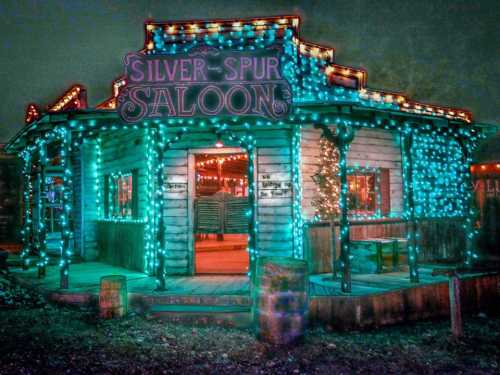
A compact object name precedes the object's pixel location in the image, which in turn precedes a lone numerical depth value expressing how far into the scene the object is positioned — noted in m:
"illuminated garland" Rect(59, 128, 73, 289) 8.11
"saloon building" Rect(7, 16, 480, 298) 7.54
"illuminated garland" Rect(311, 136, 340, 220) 8.99
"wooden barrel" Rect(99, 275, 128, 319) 7.22
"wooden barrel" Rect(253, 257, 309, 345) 6.05
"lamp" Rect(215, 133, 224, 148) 9.23
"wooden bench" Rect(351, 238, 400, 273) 9.43
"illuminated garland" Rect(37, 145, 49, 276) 9.67
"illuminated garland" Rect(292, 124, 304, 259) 9.17
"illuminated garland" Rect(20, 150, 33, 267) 11.21
